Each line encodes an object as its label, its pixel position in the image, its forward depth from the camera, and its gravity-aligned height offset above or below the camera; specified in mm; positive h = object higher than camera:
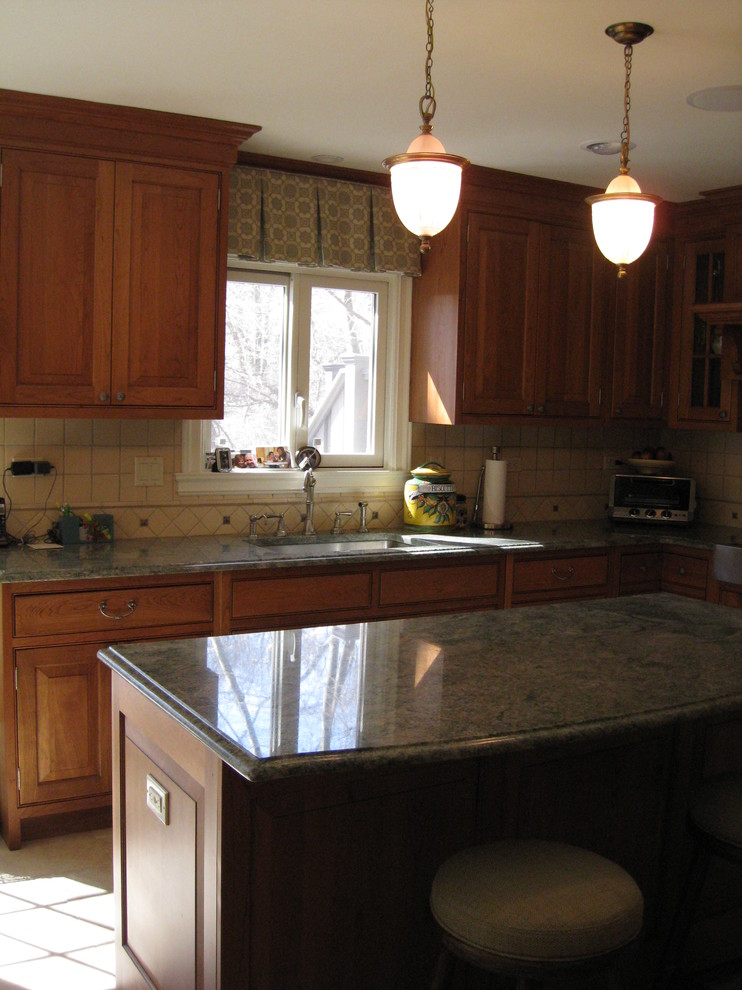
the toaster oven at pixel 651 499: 4809 -292
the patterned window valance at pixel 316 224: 3977 +894
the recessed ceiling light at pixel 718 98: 3066 +1099
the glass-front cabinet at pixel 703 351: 4660 +436
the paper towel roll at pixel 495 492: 4578 -256
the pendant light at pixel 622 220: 2383 +538
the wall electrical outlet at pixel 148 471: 3934 -159
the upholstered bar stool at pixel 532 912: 1571 -785
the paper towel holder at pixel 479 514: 4609 -369
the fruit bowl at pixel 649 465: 5031 -132
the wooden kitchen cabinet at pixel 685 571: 4434 -601
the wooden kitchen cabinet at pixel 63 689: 3189 -860
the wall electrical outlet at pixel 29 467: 3625 -139
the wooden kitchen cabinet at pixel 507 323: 4297 +521
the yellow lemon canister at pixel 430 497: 4438 -275
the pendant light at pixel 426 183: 2104 +548
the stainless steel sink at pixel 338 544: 4035 -463
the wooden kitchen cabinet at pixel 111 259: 3354 +616
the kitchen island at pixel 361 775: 1673 -677
